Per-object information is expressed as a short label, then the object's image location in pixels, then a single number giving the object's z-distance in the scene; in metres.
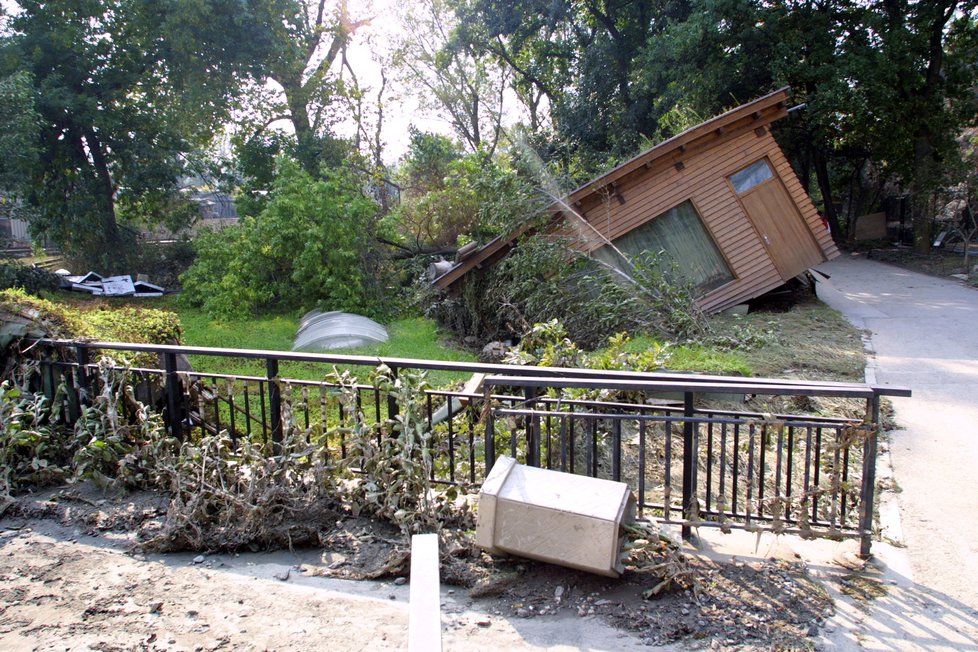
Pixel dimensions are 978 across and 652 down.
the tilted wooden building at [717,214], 12.62
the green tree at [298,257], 15.88
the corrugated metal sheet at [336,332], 12.94
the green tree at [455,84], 38.50
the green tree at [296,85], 21.67
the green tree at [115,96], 19.92
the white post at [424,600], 1.48
